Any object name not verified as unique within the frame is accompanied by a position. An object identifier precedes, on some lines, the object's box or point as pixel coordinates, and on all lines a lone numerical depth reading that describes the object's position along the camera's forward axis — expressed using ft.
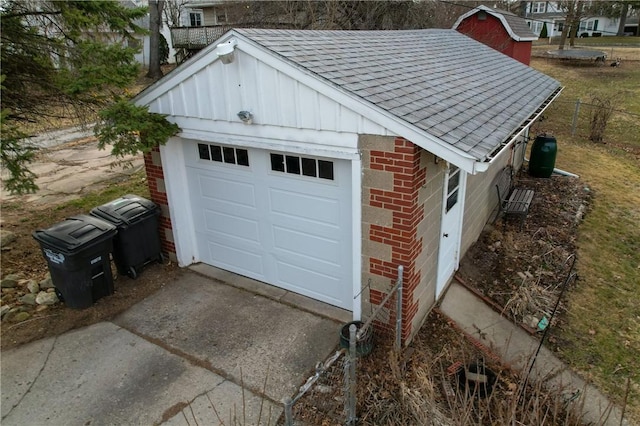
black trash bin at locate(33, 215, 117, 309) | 19.08
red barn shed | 54.54
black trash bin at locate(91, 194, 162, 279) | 21.66
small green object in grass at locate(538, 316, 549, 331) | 20.32
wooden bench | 28.91
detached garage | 15.72
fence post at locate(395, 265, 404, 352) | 16.06
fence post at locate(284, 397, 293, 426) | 10.63
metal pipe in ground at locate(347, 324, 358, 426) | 12.63
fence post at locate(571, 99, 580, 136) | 53.98
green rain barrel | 37.63
